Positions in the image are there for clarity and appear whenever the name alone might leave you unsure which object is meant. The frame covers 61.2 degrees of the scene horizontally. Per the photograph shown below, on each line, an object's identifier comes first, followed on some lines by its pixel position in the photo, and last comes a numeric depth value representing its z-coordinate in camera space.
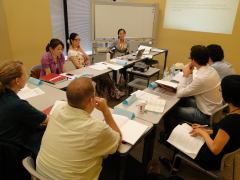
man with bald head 1.10
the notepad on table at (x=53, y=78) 2.60
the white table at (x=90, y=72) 2.99
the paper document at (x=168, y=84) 2.47
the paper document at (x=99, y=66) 3.30
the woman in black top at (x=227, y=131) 1.38
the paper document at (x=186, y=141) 1.67
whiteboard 4.80
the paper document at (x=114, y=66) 3.33
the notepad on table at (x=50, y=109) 1.86
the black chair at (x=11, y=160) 1.26
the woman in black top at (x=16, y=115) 1.41
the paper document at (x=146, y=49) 4.49
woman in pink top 2.90
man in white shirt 2.19
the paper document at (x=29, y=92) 2.17
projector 3.42
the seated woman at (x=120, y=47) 4.49
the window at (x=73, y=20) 4.66
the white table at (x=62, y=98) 1.41
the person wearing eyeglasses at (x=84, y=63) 3.59
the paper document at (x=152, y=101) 2.01
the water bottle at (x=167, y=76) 2.99
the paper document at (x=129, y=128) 1.50
